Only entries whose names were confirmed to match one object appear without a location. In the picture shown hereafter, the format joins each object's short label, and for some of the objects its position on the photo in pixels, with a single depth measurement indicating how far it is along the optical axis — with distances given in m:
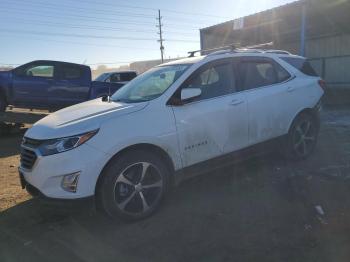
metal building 16.91
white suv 4.09
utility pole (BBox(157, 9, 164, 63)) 60.25
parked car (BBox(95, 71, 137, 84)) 16.12
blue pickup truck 11.30
